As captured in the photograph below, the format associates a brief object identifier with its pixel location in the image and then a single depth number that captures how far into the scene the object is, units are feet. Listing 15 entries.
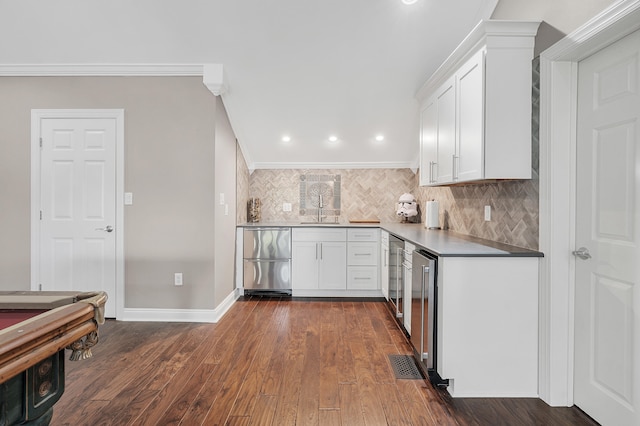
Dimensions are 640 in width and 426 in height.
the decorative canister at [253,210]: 15.62
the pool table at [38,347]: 2.91
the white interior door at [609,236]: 5.54
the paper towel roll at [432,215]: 12.68
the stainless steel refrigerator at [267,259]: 14.05
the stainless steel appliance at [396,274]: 10.28
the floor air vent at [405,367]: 7.76
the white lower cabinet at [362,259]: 13.99
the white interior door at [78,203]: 11.16
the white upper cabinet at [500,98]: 7.27
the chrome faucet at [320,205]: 16.33
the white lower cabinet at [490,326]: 6.94
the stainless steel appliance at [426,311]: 7.25
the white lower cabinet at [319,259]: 14.06
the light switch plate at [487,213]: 9.30
